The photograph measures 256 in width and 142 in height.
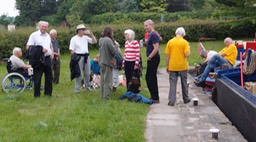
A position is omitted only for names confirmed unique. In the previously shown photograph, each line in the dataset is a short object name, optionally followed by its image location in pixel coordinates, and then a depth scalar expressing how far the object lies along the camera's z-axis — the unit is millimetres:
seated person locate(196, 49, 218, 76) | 11673
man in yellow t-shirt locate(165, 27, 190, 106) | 8430
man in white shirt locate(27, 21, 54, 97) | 8797
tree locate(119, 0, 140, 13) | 66769
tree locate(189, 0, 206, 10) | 65125
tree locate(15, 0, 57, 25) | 77688
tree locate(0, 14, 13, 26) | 49988
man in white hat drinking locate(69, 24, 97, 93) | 9742
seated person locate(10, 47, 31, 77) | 10117
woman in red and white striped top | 9344
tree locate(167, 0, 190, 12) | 59812
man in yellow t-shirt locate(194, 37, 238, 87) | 10828
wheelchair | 9875
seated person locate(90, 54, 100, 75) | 11380
